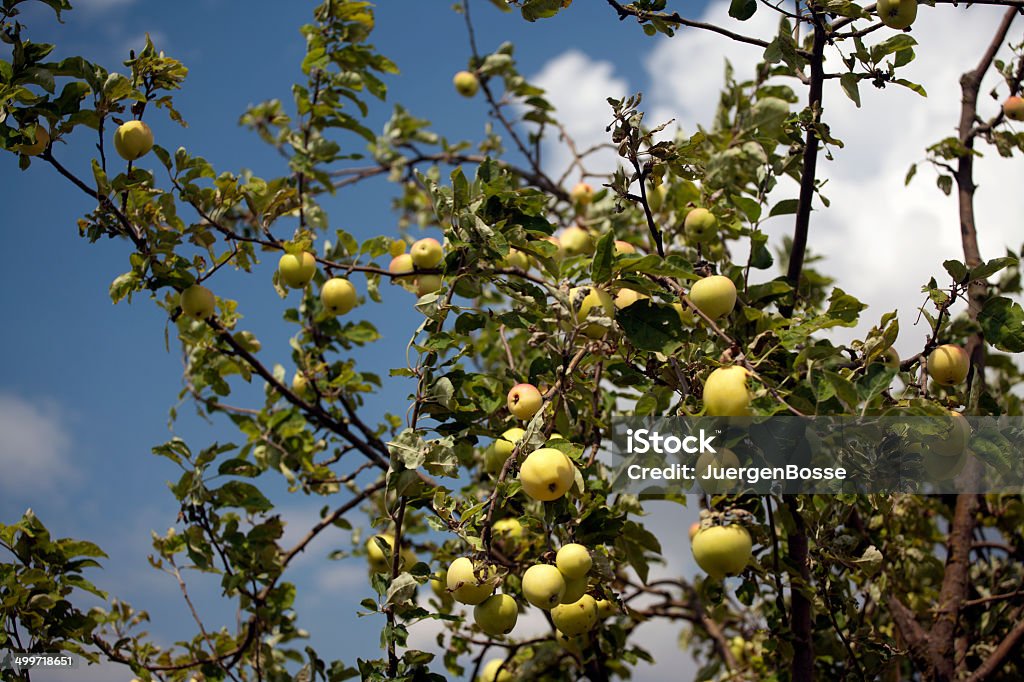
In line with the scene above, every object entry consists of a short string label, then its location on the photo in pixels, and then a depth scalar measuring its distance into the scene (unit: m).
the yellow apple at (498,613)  2.41
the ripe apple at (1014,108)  3.75
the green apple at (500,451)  2.70
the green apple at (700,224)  2.96
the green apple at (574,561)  2.29
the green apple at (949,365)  2.40
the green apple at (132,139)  3.09
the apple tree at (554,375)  2.40
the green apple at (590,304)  2.47
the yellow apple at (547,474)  2.22
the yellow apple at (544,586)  2.28
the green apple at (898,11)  2.49
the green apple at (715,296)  2.47
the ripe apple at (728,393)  2.08
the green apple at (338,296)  3.63
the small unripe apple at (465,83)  6.38
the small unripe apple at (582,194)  5.25
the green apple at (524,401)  2.59
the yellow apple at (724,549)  2.27
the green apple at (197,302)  3.29
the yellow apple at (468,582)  2.30
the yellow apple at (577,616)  2.56
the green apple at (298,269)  3.44
